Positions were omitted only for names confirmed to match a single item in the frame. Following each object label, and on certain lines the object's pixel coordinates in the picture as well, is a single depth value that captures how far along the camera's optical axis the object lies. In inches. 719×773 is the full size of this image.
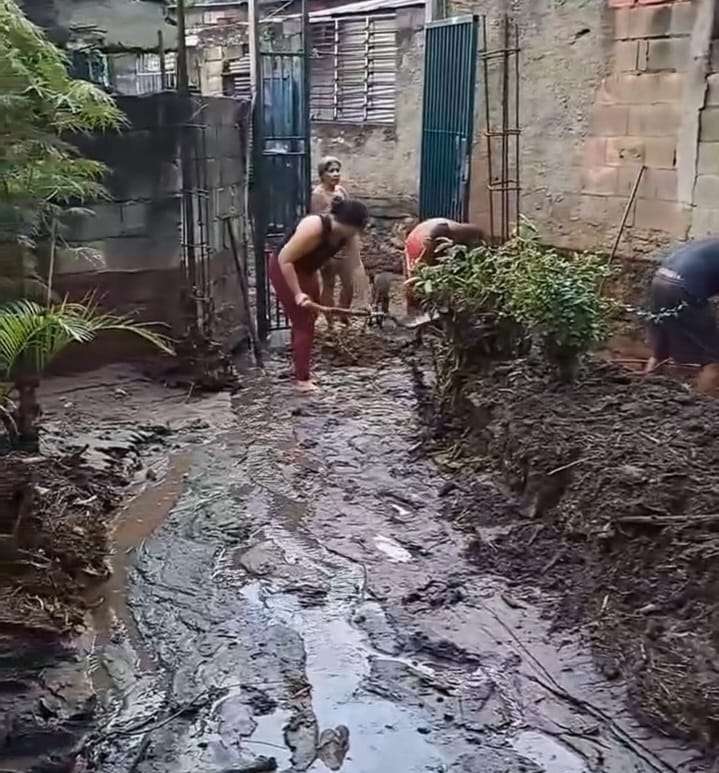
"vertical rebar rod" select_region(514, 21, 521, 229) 364.5
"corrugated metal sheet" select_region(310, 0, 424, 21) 491.0
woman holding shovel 285.6
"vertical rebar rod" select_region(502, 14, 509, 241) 363.9
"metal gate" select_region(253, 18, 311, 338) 345.1
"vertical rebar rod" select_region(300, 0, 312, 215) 336.8
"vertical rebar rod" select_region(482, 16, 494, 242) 371.9
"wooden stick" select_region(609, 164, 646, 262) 316.2
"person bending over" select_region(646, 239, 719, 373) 244.5
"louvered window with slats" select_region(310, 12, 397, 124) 542.3
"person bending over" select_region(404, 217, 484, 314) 293.8
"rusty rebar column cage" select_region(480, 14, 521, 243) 366.0
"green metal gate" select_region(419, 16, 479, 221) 361.4
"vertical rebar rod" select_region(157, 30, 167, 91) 323.6
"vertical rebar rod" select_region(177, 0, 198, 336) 289.7
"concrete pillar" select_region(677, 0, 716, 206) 287.3
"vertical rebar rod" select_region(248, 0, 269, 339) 342.6
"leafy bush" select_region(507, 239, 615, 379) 211.3
